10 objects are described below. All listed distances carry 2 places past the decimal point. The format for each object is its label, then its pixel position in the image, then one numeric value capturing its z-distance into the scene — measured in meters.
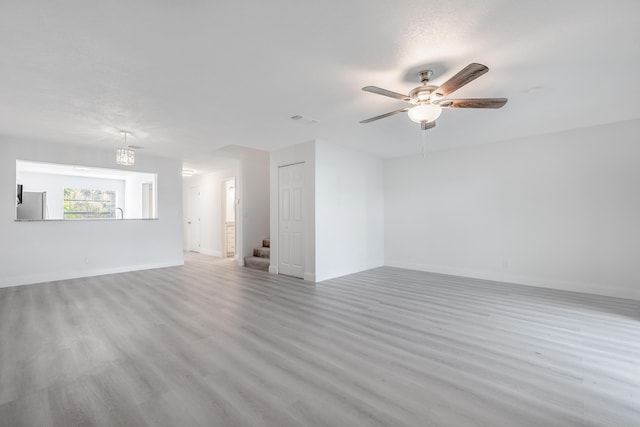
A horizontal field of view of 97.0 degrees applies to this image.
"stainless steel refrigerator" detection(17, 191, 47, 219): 5.21
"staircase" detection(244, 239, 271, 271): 6.25
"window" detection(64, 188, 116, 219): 8.70
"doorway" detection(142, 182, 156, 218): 7.47
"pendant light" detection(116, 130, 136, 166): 4.43
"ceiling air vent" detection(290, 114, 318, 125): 3.90
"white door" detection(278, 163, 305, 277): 5.41
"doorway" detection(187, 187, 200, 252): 9.38
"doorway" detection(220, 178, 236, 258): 8.28
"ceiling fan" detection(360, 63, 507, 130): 2.52
